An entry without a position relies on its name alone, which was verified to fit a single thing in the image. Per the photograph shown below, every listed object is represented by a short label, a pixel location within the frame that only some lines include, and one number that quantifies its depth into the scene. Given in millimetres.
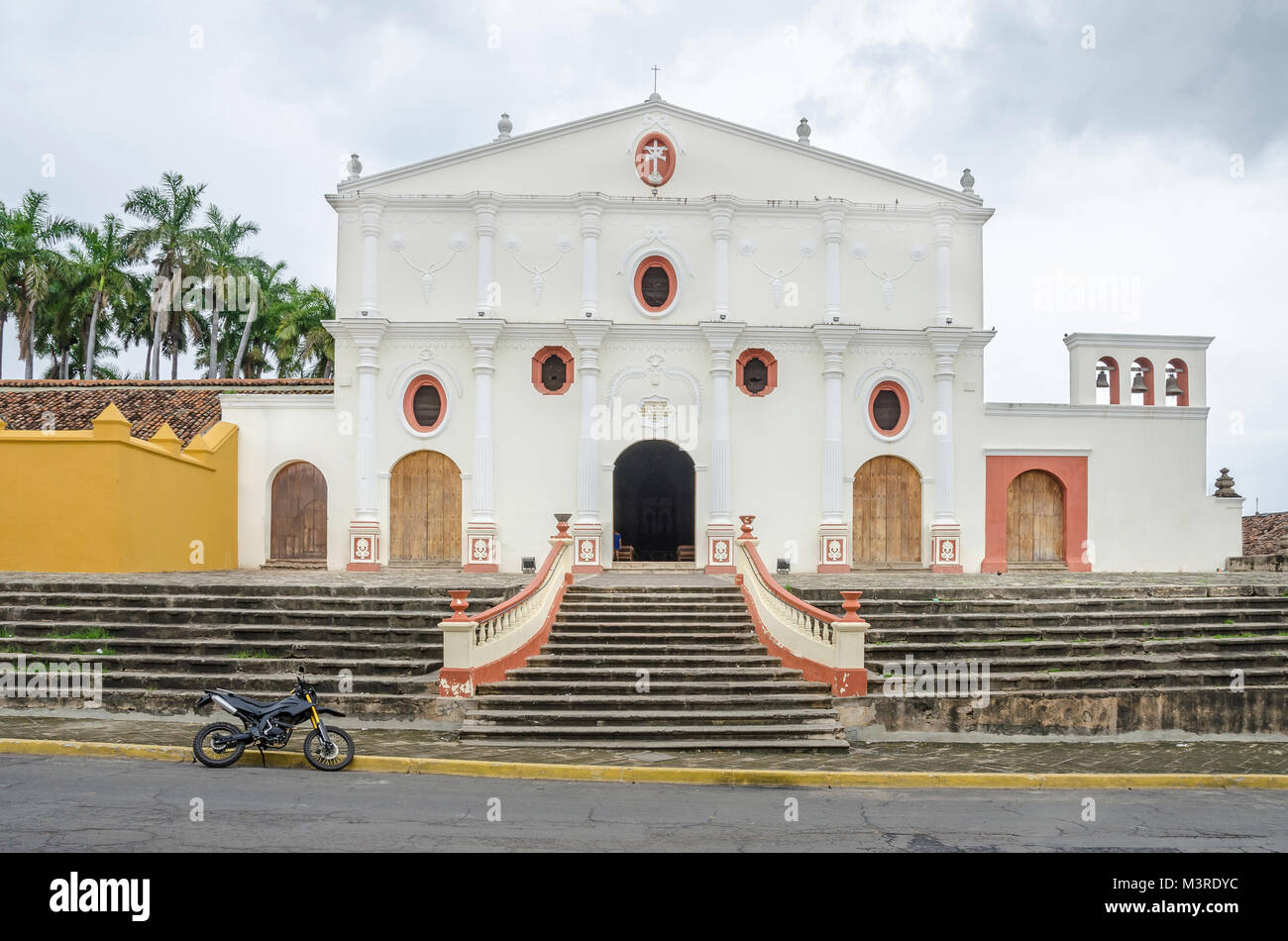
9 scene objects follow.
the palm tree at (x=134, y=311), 38094
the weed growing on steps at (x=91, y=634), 13008
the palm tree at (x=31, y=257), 35656
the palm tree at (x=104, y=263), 37000
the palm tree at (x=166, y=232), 36156
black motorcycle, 9180
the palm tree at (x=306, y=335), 40656
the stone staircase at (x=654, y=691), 10648
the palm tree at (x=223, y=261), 37812
